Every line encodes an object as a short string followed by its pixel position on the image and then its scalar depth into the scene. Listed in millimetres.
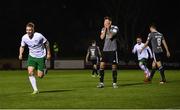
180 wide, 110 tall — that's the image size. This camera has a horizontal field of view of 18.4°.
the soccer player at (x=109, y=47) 19219
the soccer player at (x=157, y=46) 22141
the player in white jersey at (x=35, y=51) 17312
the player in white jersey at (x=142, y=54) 26155
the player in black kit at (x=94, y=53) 31016
